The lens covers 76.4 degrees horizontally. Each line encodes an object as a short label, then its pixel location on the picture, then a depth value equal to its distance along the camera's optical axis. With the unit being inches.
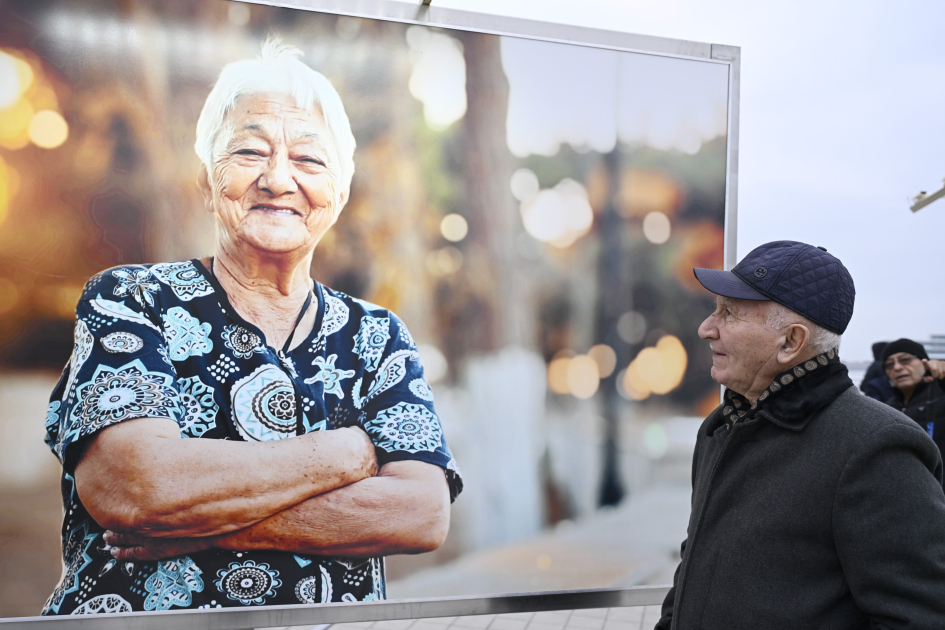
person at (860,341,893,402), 159.3
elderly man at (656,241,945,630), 41.4
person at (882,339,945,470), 139.6
